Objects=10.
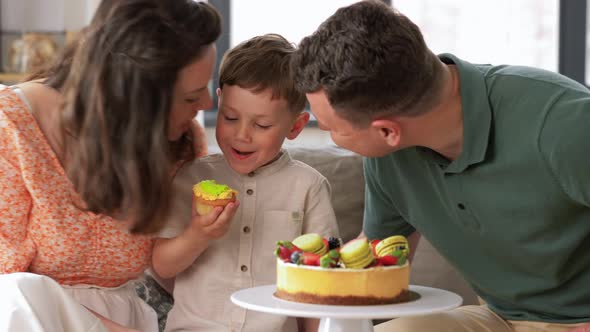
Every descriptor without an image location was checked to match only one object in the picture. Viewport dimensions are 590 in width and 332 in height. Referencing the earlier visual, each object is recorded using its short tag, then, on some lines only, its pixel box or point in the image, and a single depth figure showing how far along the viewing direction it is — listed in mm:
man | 1817
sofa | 2719
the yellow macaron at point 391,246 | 1810
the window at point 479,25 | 4844
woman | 1796
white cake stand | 1606
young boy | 2094
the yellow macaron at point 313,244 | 1801
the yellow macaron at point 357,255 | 1728
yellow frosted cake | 1718
